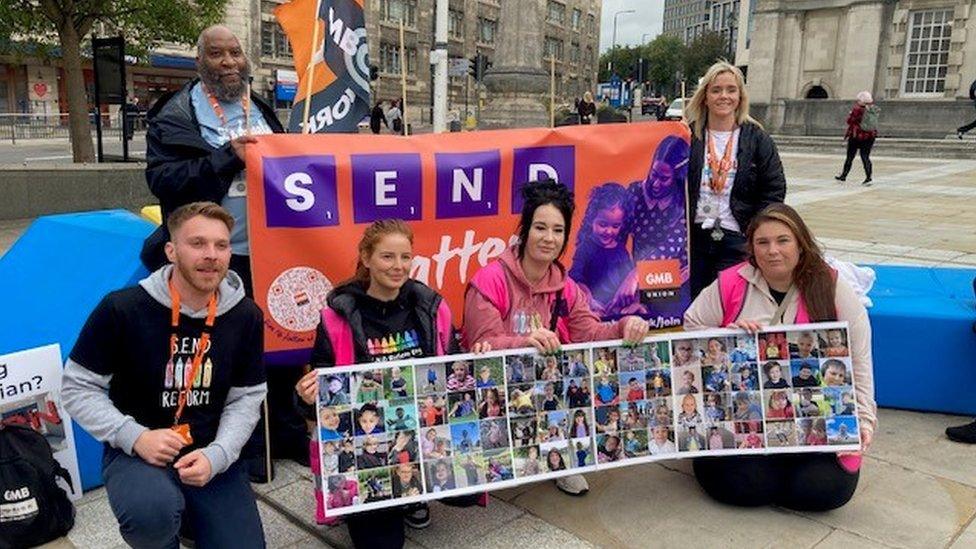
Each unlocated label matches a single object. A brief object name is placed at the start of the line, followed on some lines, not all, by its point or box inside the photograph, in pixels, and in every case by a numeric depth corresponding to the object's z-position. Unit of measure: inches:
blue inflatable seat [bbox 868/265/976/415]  159.3
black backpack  106.4
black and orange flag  161.5
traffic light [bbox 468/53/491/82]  895.1
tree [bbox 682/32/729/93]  3262.8
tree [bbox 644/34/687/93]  3609.7
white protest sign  112.3
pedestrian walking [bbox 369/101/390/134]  989.2
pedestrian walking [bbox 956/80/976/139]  767.7
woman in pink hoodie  121.1
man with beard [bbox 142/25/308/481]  126.5
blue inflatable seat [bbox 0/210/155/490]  133.0
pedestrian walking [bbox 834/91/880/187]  594.2
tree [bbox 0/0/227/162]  416.8
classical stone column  652.1
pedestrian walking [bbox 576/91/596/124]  802.2
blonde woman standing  159.5
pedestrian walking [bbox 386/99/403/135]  1098.7
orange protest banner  134.7
